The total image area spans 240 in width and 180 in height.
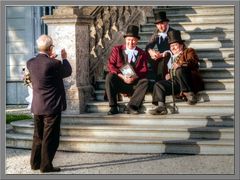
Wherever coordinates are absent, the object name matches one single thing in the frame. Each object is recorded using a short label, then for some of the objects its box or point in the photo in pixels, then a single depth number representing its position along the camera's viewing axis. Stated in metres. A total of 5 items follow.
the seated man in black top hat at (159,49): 9.91
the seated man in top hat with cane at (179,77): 9.27
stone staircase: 8.48
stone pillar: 9.55
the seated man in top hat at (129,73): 9.36
